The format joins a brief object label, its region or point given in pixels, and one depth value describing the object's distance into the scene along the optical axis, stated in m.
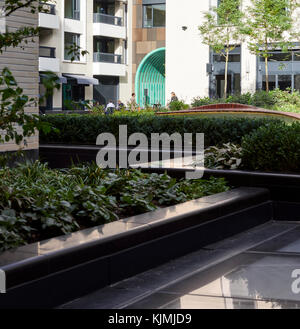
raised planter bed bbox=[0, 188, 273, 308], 4.89
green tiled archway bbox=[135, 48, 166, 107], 57.47
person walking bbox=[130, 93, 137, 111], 20.59
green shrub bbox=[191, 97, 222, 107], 27.41
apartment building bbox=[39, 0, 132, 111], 49.00
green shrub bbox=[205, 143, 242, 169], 9.57
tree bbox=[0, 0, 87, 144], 4.75
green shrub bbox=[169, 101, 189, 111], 24.30
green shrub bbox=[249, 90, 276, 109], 26.22
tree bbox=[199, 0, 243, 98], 35.75
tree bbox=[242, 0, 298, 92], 32.41
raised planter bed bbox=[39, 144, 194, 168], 12.49
